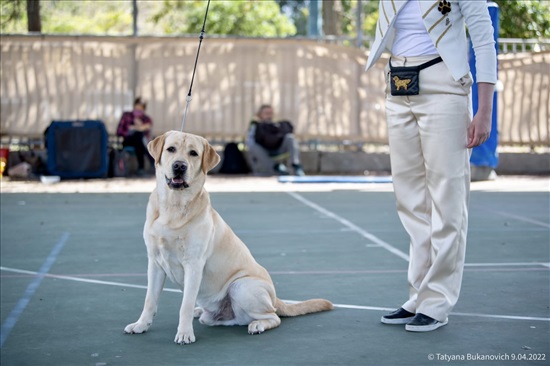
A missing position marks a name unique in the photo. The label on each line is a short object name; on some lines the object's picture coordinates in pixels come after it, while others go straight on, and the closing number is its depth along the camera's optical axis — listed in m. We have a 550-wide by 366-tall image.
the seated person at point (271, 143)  18.19
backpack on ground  18.83
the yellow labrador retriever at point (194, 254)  5.53
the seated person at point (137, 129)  18.02
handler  5.53
